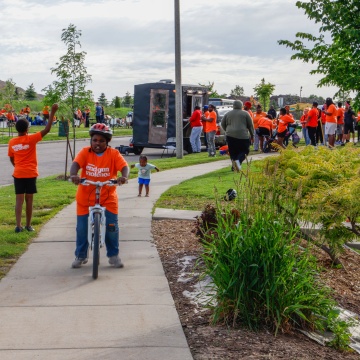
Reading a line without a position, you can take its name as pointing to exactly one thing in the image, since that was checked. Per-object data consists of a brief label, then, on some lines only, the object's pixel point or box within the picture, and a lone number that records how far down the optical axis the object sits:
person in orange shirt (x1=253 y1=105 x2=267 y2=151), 27.45
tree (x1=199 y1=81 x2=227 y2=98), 62.91
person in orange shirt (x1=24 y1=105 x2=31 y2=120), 50.06
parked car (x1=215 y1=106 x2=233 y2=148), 30.77
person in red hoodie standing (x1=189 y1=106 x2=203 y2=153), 27.42
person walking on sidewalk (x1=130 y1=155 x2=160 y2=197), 14.15
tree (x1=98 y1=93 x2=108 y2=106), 79.75
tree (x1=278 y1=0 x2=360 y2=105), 12.17
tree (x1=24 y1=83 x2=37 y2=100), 88.29
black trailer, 28.92
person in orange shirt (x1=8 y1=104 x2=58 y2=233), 10.16
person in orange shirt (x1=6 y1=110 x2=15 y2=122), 44.66
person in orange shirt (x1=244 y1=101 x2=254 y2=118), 23.17
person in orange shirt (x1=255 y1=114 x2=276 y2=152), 26.55
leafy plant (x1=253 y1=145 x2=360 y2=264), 7.71
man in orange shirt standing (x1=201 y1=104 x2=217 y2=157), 25.70
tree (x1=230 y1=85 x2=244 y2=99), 88.94
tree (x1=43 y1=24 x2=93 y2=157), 19.70
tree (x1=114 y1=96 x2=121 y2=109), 80.88
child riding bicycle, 8.02
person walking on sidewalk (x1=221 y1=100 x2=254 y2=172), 16.83
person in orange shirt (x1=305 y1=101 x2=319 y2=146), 27.59
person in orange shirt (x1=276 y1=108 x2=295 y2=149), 25.66
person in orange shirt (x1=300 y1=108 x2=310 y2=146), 29.99
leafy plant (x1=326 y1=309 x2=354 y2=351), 6.03
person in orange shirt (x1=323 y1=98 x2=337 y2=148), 26.97
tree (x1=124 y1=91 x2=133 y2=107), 91.69
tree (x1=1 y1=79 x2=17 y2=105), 50.01
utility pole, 25.31
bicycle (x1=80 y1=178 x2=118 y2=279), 7.59
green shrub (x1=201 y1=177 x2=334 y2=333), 5.94
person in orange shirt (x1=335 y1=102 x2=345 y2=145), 30.06
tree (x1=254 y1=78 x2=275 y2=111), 57.69
